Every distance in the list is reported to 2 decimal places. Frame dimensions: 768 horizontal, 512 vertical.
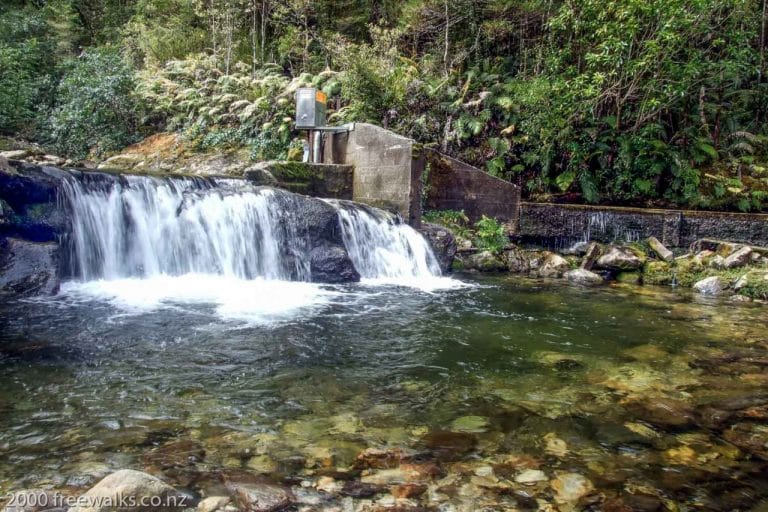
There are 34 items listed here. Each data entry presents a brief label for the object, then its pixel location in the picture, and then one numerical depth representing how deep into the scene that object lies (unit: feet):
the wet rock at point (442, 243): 37.78
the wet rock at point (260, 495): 7.57
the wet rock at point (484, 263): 39.91
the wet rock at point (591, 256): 39.47
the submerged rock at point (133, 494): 6.94
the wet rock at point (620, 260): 38.22
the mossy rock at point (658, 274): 36.52
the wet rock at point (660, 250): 39.45
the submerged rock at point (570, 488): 8.21
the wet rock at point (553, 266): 38.65
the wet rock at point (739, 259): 36.22
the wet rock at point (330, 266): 31.37
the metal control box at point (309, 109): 41.39
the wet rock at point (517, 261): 40.32
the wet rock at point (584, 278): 35.78
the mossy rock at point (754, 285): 30.78
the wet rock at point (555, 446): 9.85
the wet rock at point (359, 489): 8.13
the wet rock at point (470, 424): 10.83
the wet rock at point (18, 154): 45.69
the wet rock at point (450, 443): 9.65
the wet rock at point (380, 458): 9.12
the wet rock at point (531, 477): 8.77
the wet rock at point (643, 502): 8.01
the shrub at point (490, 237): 42.19
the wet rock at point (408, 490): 8.16
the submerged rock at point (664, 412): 11.53
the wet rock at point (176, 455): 8.75
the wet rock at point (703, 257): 37.90
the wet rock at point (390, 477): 8.57
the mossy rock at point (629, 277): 36.91
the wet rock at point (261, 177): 37.24
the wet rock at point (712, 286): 32.94
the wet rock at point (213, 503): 7.44
